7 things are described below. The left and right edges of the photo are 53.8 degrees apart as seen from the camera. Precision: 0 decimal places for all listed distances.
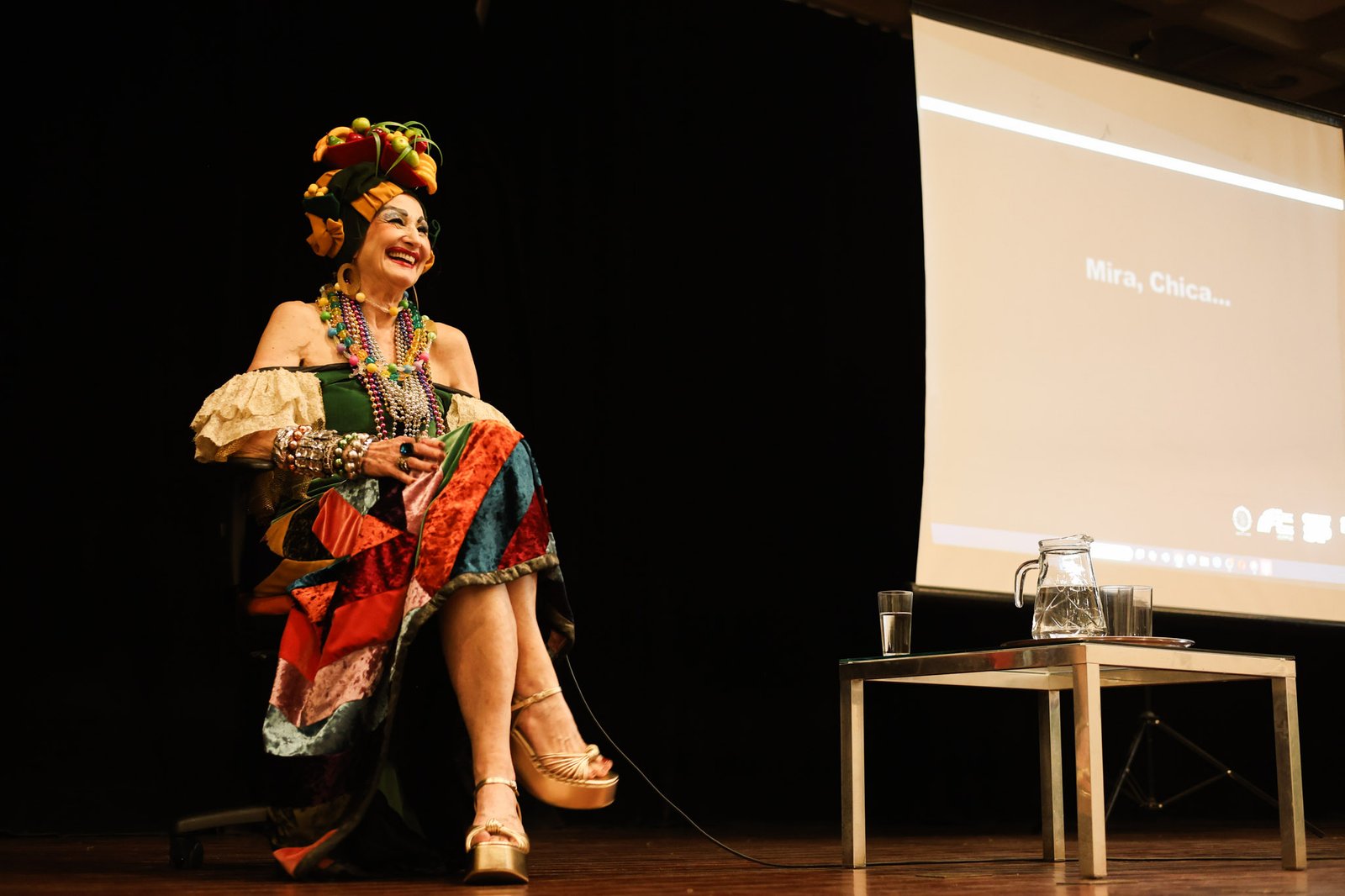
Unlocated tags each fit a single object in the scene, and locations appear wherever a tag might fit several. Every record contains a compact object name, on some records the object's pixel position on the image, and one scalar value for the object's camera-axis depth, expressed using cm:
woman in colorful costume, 175
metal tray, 193
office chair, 203
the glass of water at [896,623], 213
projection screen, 320
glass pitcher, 198
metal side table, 180
